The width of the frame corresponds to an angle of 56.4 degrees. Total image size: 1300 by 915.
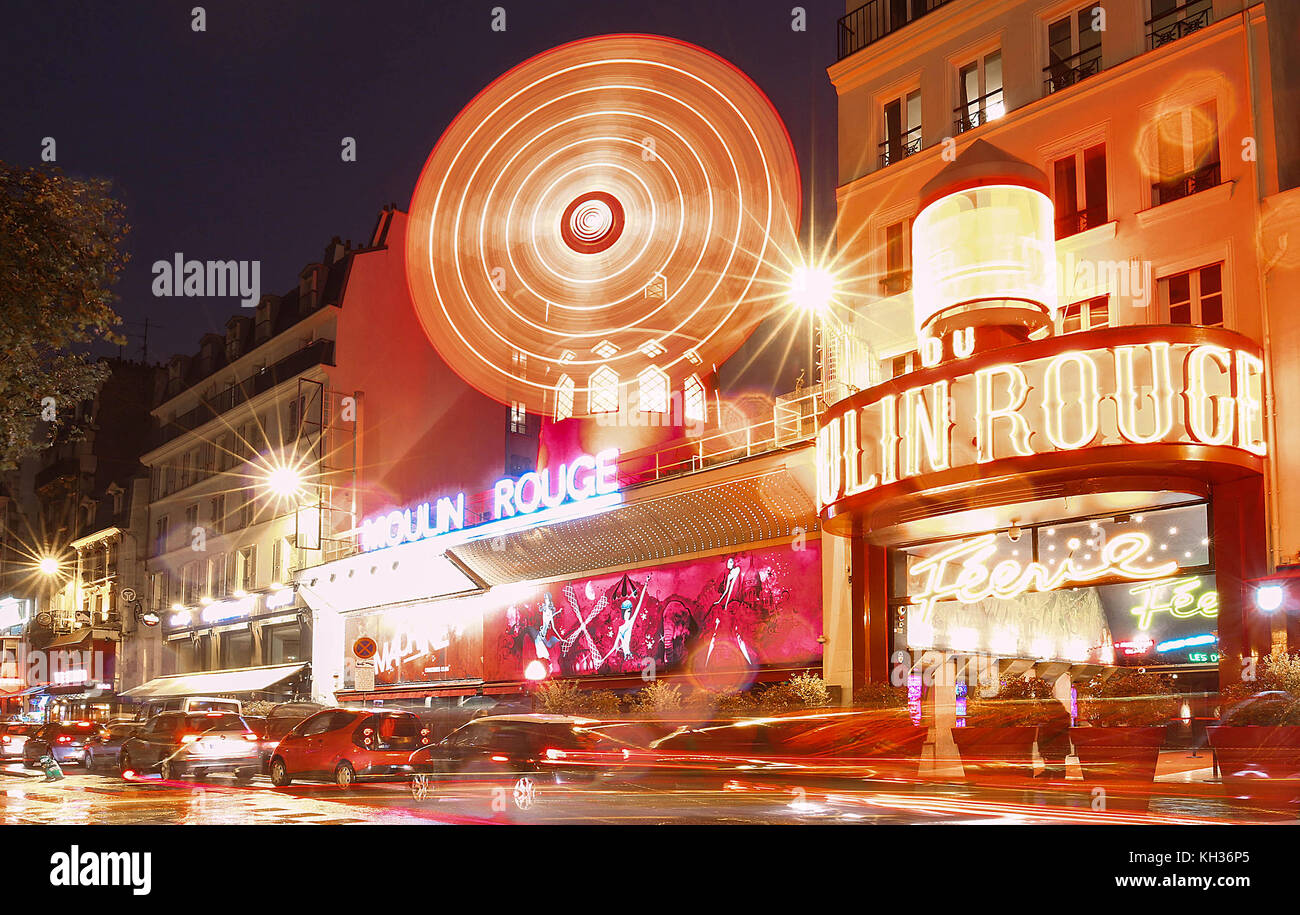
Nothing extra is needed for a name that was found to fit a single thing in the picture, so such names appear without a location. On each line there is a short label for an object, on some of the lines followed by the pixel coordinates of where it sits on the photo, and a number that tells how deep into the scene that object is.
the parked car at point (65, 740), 28.89
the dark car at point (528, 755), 15.41
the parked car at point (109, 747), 27.32
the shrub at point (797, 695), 22.20
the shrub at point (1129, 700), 16.22
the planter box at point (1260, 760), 11.83
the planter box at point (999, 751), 15.62
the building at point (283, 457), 44.44
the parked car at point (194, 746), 21.47
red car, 18.66
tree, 19.41
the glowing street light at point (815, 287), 25.05
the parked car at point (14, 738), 30.77
